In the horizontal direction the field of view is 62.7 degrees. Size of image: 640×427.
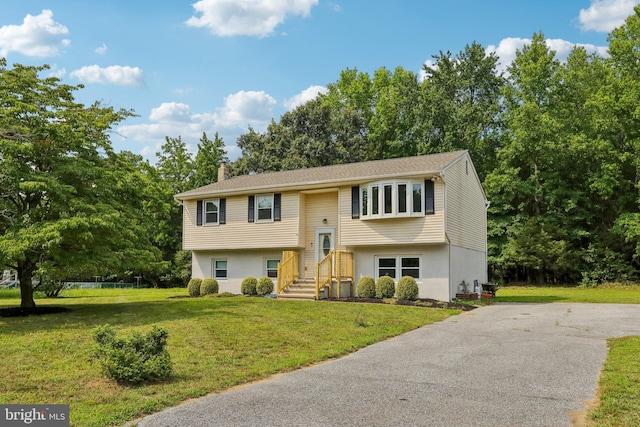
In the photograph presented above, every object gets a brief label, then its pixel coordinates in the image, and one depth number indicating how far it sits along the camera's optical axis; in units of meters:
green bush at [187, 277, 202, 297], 24.05
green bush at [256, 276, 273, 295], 21.78
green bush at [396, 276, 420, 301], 18.81
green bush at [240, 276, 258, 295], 22.28
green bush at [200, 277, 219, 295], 23.64
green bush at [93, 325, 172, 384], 6.92
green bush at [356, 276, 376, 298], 19.50
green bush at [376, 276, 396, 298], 19.23
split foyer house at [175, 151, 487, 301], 19.66
